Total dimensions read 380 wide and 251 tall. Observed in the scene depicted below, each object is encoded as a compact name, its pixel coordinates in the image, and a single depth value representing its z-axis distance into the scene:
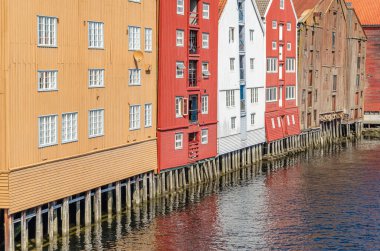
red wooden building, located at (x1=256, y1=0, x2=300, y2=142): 86.69
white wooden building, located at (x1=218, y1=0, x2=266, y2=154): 74.44
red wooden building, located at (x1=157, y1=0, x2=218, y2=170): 62.41
